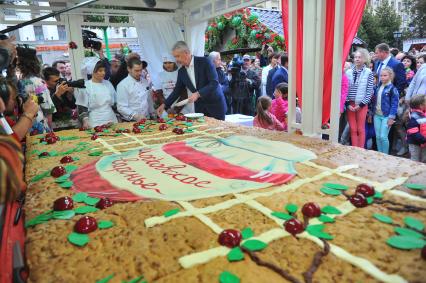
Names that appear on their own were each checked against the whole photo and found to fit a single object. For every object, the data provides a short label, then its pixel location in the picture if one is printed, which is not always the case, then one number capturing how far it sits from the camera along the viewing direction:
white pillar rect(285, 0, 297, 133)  2.84
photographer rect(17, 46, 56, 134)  3.19
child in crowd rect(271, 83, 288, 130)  3.92
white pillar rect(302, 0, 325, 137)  2.57
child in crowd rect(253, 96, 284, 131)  3.59
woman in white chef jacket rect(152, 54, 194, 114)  4.79
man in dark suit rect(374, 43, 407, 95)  4.62
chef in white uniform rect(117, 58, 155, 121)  3.64
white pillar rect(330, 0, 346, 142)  2.39
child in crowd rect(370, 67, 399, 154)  4.25
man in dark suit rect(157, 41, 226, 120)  3.76
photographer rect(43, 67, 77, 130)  3.72
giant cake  0.92
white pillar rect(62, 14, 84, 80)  4.59
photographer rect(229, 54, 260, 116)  6.70
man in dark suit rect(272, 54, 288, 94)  5.21
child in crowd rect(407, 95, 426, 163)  3.69
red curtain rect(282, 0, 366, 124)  2.54
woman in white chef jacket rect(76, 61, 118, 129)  3.43
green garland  7.65
